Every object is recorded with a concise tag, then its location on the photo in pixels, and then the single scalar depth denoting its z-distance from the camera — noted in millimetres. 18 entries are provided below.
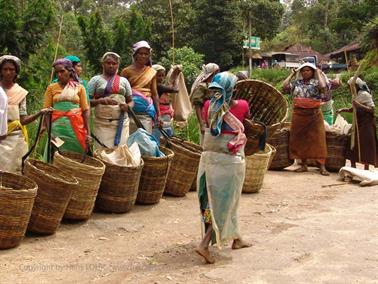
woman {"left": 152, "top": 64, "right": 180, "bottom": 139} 7078
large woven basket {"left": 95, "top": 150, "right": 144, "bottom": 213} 5734
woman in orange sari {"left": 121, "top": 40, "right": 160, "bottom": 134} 6490
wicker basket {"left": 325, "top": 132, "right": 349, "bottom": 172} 9320
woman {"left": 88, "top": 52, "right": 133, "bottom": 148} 6156
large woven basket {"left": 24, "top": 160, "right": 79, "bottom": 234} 4883
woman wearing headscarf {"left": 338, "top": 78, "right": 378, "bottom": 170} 8969
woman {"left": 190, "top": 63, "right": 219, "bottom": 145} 5754
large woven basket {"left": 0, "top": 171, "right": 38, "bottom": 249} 4441
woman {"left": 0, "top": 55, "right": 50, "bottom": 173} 5207
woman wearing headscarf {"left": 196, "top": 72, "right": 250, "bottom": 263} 4508
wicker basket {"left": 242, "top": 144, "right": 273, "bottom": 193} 7445
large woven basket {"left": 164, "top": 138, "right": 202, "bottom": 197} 6727
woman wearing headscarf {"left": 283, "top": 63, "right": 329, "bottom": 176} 8672
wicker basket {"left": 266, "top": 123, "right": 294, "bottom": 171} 9161
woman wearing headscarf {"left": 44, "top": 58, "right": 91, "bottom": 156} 5770
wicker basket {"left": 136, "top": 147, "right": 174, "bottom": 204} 6203
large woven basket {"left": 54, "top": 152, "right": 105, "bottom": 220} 5336
